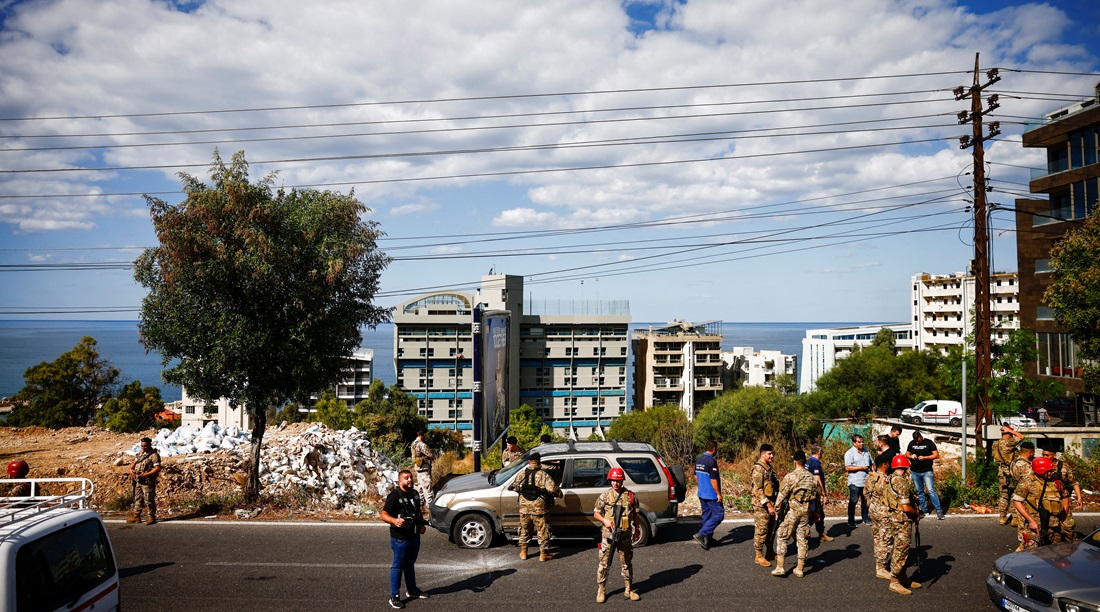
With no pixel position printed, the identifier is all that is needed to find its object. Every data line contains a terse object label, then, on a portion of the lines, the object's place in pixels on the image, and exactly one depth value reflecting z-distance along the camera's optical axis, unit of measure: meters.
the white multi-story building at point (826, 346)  154.62
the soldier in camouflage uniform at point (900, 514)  7.99
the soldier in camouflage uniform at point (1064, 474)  8.92
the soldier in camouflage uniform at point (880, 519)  8.22
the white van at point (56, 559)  4.83
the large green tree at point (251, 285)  12.23
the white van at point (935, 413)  44.97
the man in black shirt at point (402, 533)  7.64
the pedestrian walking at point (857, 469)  11.03
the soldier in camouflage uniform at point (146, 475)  11.30
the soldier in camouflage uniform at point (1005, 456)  10.86
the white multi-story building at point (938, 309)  120.00
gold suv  9.98
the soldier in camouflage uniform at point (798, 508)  8.59
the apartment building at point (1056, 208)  35.56
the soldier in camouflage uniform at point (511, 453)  12.56
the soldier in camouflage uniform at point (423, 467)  12.91
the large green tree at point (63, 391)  41.16
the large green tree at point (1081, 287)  19.59
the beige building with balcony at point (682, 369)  117.19
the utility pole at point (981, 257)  15.78
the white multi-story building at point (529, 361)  100.94
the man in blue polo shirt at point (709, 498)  9.92
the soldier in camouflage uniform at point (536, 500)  9.32
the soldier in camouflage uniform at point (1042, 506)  8.84
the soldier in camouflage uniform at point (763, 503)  9.02
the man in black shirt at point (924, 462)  11.51
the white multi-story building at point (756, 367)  147.25
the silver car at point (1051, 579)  6.41
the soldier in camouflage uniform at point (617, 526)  7.86
